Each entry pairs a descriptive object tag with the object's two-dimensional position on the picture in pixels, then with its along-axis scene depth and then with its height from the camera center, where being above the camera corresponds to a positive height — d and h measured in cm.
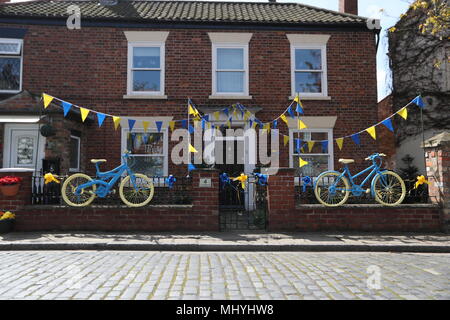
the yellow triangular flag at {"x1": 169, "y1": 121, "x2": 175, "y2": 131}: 970 +169
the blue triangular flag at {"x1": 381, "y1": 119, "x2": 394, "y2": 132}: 845 +156
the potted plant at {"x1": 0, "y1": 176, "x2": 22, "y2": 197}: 713 -14
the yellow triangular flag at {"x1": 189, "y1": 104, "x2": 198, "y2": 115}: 883 +195
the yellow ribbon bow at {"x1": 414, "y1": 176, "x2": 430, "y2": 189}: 749 +2
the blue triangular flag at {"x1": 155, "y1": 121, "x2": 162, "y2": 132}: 966 +170
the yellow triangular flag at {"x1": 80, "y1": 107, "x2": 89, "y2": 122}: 823 +174
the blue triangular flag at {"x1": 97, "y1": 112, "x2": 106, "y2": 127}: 824 +164
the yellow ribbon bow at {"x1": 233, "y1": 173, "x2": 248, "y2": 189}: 751 +7
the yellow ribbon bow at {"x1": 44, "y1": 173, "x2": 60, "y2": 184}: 726 +5
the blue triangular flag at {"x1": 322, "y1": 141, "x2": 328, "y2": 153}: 1085 +113
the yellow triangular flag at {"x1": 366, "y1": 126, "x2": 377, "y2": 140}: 855 +137
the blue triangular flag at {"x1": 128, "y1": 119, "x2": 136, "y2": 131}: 869 +158
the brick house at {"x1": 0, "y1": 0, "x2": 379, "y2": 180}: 1069 +375
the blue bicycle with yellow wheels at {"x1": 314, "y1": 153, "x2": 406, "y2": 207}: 754 -15
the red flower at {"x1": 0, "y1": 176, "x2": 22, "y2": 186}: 713 -2
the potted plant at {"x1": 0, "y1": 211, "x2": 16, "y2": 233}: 689 -89
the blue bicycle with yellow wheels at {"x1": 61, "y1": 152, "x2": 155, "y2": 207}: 748 -18
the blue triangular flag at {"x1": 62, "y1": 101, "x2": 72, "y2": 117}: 790 +182
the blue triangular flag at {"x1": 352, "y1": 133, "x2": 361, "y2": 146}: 929 +132
